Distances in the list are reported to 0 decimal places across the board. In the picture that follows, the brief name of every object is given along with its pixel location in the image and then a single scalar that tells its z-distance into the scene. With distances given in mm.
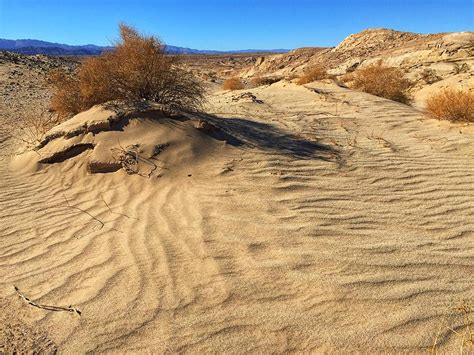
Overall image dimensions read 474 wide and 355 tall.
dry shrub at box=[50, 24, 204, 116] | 5988
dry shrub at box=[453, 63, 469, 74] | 11808
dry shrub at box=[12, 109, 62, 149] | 6127
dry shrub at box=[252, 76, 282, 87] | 16066
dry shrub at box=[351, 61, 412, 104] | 10141
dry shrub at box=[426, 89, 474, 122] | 6664
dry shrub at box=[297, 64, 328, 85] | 12622
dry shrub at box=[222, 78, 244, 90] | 13734
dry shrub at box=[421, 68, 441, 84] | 11617
